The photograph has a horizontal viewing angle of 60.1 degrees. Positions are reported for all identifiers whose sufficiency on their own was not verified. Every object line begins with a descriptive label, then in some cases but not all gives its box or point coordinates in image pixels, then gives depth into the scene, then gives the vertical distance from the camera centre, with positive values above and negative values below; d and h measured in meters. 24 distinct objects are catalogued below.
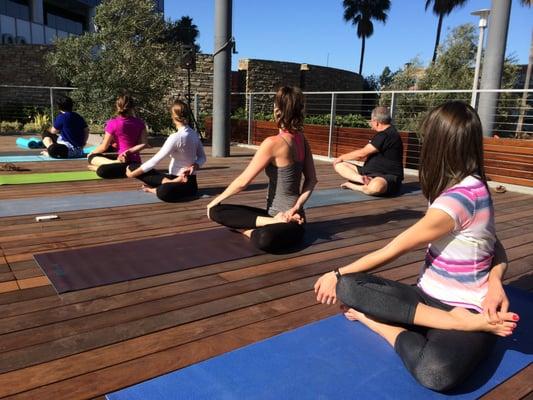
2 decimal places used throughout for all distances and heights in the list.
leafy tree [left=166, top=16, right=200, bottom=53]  41.23 +7.50
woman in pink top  5.86 -0.39
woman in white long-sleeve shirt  4.87 -0.54
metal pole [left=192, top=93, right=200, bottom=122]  11.77 +0.12
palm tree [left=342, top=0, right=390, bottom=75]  36.91 +8.56
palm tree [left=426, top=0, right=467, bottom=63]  30.84 +7.86
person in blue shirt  7.57 -0.47
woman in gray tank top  3.33 -0.49
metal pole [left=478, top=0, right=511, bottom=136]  6.81 +1.01
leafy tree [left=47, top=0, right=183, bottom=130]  11.09 +1.20
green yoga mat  5.85 -0.92
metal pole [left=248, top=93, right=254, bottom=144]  10.62 +0.02
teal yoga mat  9.62 -0.76
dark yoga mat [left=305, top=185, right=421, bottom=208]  5.21 -0.92
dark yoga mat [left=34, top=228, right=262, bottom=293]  2.86 -1.00
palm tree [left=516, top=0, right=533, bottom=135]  19.12 +2.78
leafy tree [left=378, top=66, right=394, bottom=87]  42.76 +4.40
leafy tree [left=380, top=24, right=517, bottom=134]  14.85 +1.87
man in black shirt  5.53 -0.49
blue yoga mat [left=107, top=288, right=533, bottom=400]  1.75 -1.02
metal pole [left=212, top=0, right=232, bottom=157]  8.62 +0.67
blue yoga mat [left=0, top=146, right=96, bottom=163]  7.77 -0.88
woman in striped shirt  1.78 -0.65
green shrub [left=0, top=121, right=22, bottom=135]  13.95 -0.65
